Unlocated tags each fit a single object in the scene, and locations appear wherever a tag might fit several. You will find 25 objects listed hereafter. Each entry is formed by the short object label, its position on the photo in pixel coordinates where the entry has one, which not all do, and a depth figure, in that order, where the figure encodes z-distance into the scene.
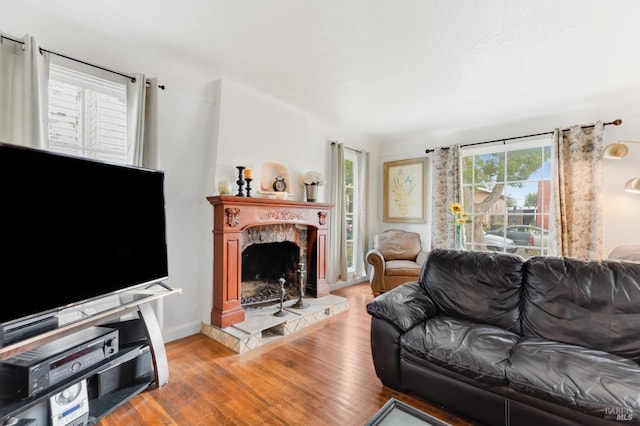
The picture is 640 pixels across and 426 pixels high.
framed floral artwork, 4.90
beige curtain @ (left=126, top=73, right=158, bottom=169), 2.35
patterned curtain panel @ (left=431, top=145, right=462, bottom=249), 4.48
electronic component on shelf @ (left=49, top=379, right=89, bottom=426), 1.48
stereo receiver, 1.36
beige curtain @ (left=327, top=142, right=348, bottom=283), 4.42
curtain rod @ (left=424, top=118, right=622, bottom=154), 3.38
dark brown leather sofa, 1.39
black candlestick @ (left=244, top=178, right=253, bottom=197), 2.98
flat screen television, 1.32
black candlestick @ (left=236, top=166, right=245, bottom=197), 2.93
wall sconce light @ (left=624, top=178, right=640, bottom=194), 2.92
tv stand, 1.33
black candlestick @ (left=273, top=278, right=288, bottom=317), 3.05
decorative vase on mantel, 3.71
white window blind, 2.15
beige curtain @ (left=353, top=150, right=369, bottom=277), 4.95
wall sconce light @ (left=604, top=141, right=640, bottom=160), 2.99
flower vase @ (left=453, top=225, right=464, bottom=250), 4.33
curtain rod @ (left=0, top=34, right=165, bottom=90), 1.87
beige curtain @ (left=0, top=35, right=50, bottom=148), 1.83
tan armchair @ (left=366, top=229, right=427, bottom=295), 4.09
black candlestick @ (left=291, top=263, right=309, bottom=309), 3.32
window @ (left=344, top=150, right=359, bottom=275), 4.87
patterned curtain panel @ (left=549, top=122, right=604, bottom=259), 3.43
